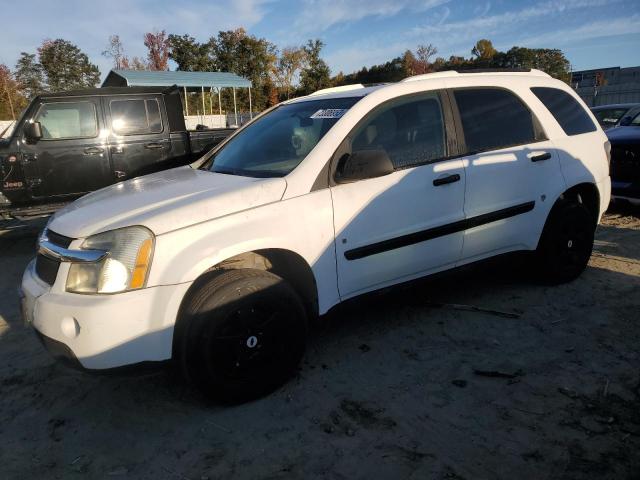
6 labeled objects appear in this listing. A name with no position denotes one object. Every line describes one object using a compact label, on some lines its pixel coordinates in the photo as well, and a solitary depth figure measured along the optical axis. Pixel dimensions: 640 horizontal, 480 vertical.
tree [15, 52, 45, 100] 42.09
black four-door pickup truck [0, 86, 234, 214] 6.17
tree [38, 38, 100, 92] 44.78
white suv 2.37
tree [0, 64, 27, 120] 34.19
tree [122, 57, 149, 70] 38.41
